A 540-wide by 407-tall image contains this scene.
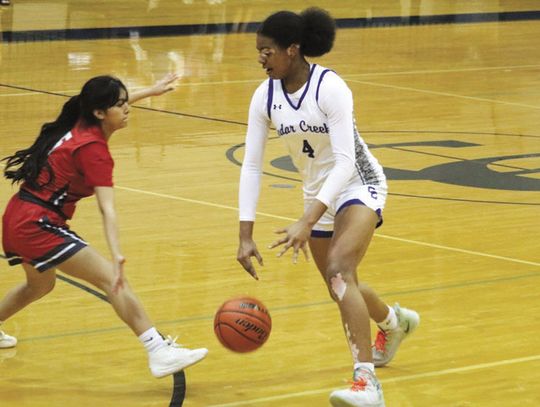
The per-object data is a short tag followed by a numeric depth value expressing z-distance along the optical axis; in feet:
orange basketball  39.89
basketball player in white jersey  38.00
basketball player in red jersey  39.54
